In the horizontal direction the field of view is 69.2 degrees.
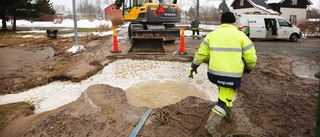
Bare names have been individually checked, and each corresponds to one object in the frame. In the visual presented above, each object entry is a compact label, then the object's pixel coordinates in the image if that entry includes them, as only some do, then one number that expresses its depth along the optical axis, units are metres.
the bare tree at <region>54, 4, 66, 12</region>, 132.75
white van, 15.73
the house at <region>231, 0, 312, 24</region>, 35.39
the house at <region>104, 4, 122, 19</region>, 75.12
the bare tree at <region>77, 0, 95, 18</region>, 80.77
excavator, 10.07
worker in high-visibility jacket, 3.03
